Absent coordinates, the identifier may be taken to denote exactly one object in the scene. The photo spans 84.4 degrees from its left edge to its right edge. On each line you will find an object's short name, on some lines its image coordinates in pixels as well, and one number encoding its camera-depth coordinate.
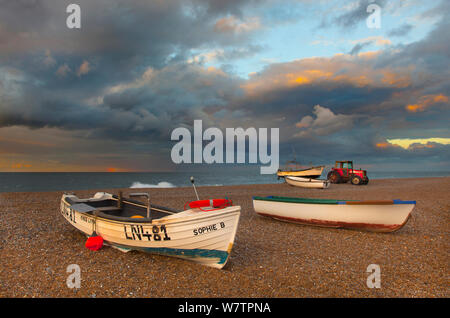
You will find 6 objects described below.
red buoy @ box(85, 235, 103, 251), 7.94
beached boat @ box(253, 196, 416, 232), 9.99
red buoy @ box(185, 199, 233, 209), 6.82
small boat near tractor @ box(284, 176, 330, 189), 30.69
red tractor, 36.91
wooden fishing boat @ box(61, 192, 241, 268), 6.34
